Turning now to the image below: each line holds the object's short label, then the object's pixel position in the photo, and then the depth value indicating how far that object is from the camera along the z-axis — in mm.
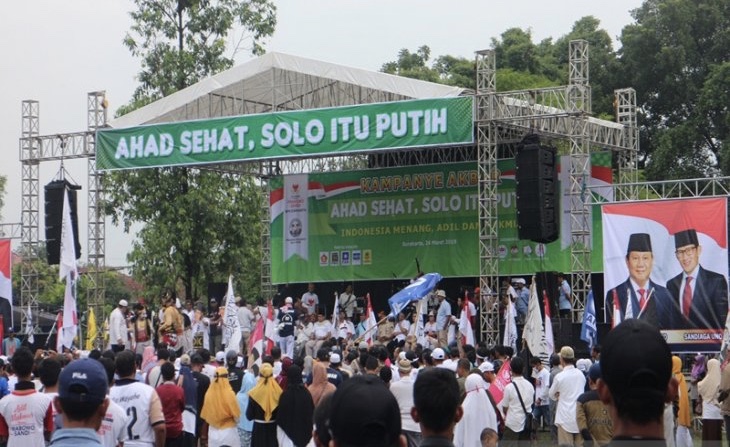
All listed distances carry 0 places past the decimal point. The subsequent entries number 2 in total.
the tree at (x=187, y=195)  33812
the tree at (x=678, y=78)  40656
